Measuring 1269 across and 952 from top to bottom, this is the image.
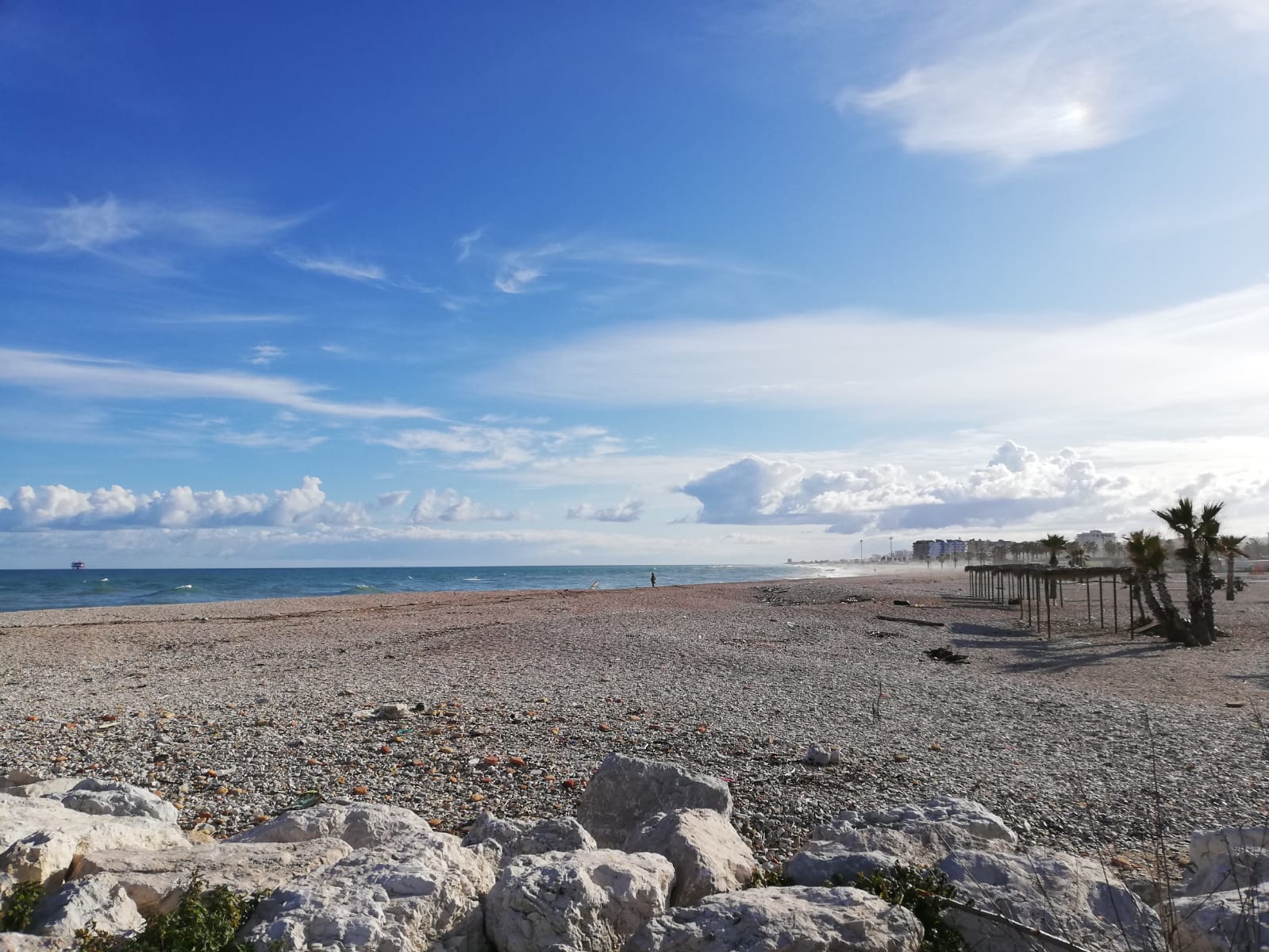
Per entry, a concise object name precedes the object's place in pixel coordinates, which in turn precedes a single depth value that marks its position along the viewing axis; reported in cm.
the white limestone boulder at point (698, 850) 505
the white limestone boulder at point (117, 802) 674
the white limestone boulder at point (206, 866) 462
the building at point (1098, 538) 16972
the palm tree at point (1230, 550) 4262
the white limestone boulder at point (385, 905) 421
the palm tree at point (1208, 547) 2609
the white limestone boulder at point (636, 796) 680
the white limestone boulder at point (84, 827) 548
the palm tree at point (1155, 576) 2625
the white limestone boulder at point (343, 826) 588
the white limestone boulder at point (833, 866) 502
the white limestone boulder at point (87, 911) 421
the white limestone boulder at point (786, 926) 402
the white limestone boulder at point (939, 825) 571
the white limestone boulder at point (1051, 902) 425
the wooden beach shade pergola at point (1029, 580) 2991
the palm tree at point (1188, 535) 2727
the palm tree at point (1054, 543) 5801
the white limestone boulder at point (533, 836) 578
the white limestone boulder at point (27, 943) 402
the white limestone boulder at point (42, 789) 779
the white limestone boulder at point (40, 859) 464
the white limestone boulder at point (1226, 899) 395
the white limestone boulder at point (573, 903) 432
